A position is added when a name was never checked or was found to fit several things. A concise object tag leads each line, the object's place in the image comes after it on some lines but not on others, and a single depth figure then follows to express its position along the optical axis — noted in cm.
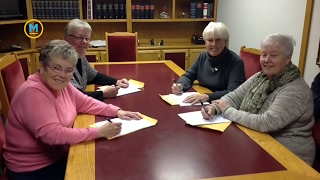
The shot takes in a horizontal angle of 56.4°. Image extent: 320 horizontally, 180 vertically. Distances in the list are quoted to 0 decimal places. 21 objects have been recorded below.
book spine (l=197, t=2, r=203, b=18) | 460
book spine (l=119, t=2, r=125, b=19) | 438
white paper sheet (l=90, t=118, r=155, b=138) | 144
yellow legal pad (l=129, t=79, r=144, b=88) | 224
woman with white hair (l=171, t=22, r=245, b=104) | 223
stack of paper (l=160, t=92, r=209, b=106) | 186
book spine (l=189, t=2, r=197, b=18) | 458
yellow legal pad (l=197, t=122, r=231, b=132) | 146
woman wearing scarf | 143
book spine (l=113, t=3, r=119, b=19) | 436
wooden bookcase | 427
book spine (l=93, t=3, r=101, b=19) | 432
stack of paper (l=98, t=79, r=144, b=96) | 210
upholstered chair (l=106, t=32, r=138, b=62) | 352
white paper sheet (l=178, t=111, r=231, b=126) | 154
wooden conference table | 108
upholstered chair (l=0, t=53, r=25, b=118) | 181
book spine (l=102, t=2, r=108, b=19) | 433
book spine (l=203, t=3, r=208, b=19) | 460
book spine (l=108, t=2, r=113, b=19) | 434
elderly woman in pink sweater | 131
